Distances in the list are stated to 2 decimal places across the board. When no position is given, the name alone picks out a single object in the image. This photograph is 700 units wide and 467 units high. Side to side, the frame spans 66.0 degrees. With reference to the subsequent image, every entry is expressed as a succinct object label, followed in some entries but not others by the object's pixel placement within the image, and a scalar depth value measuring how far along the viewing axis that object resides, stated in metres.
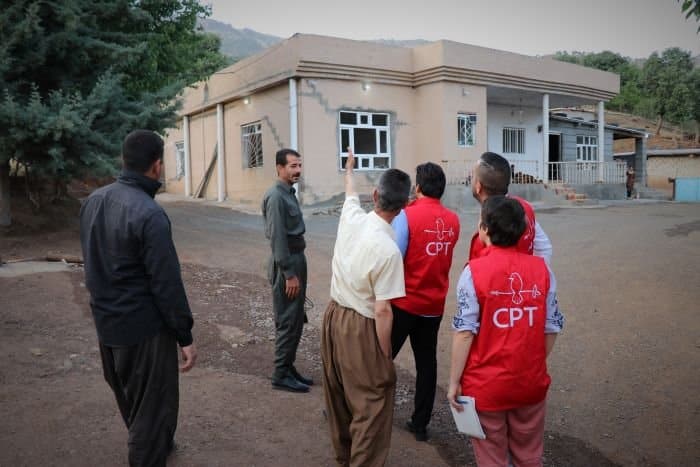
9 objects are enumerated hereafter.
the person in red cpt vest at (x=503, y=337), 2.28
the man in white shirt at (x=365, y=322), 2.54
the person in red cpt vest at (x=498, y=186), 2.88
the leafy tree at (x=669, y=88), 37.88
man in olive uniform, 4.02
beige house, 15.68
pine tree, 8.36
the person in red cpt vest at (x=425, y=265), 3.29
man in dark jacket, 2.50
